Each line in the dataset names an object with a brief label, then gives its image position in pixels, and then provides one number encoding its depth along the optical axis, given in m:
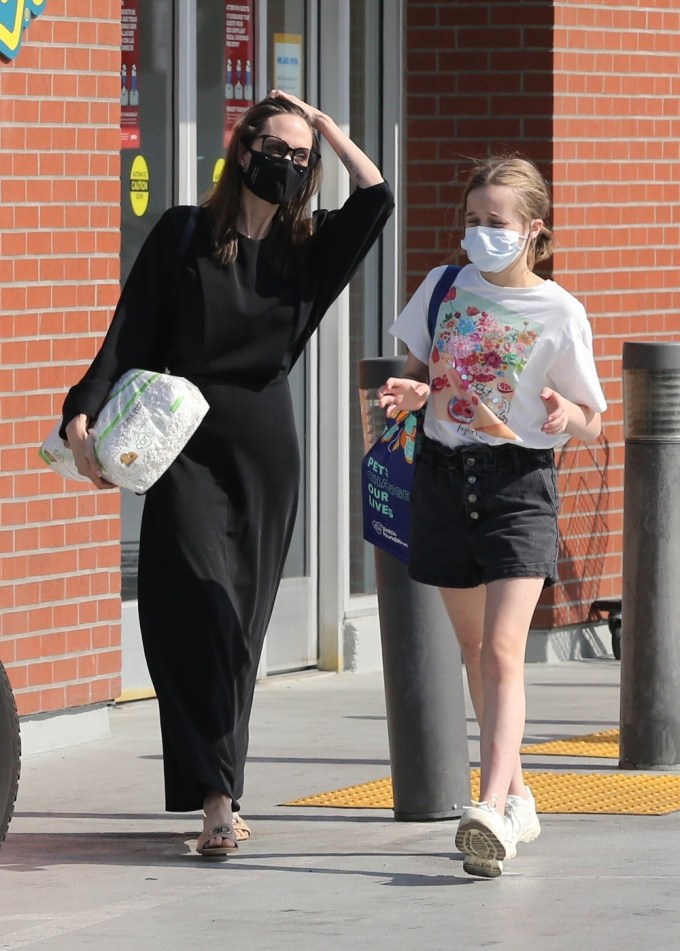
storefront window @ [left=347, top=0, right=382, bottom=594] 19.11
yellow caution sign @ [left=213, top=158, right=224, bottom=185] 17.83
